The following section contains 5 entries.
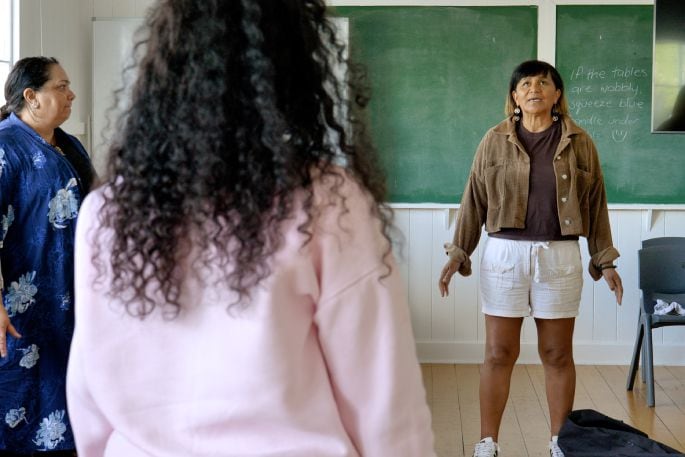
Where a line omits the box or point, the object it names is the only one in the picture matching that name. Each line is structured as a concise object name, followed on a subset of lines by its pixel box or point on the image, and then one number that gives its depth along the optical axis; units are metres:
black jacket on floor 3.04
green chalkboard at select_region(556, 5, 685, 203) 4.59
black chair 4.25
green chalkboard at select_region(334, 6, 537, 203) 4.66
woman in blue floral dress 2.83
